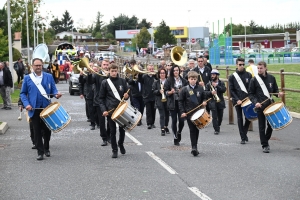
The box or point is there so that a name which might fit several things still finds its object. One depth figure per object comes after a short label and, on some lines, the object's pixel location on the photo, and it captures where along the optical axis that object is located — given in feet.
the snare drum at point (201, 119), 38.65
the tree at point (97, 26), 609.83
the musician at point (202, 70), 55.16
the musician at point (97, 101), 44.33
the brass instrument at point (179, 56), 55.26
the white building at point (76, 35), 551.18
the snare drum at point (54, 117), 38.52
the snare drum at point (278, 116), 39.58
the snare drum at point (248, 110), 45.13
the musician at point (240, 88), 45.39
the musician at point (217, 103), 51.89
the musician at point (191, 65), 55.11
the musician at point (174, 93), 44.70
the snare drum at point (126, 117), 38.40
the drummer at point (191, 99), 39.81
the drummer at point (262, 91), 41.34
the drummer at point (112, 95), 39.75
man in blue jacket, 39.19
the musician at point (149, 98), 56.13
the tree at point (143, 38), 385.70
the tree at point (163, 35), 334.24
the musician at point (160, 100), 51.16
